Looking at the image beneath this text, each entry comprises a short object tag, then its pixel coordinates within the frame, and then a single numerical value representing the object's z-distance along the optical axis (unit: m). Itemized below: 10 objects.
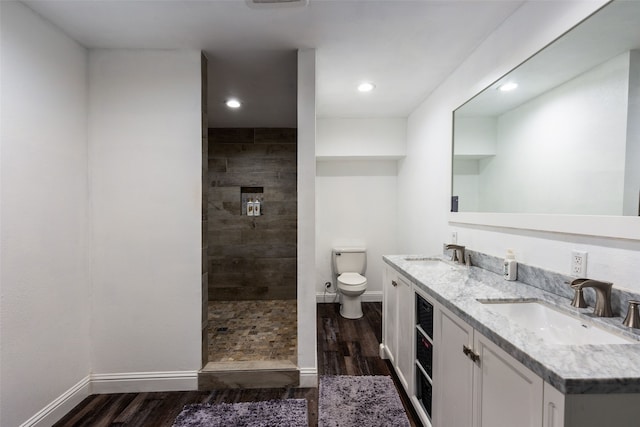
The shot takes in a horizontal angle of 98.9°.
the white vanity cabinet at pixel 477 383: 0.84
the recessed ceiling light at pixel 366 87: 2.52
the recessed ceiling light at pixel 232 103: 2.91
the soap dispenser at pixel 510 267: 1.58
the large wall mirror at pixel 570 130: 1.04
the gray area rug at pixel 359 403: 1.64
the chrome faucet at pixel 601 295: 1.06
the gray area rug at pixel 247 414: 1.65
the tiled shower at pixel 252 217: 3.84
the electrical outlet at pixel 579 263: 1.20
